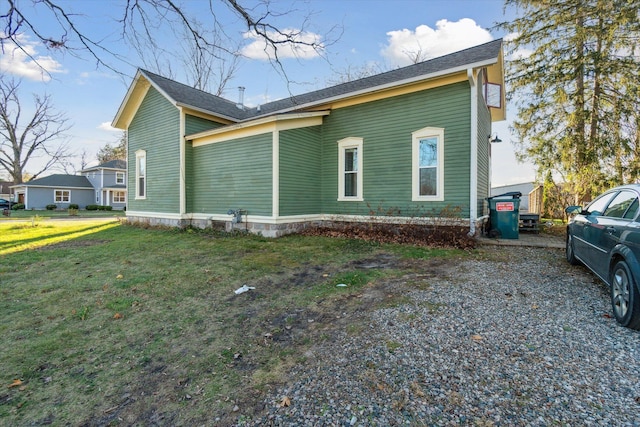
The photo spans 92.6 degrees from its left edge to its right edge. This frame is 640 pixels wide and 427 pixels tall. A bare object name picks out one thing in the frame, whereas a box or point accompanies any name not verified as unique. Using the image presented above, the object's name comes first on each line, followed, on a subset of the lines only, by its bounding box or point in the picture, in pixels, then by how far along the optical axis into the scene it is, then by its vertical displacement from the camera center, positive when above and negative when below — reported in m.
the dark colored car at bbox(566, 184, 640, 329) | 3.04 -0.46
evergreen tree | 11.53 +4.81
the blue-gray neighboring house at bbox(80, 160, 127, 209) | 35.59 +2.19
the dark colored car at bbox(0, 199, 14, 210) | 34.02 -0.27
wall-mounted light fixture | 10.34 +2.25
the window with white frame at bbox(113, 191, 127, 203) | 36.12 +0.76
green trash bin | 8.49 -0.30
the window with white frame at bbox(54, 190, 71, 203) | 34.56 +0.69
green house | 8.23 +1.63
